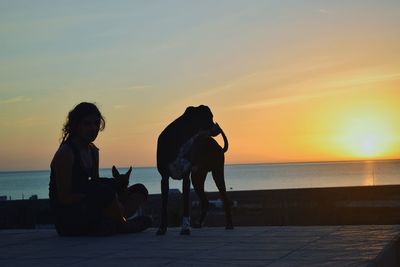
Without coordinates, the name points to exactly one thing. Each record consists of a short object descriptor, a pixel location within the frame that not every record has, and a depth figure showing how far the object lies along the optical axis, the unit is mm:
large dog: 9930
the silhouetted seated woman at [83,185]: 9477
